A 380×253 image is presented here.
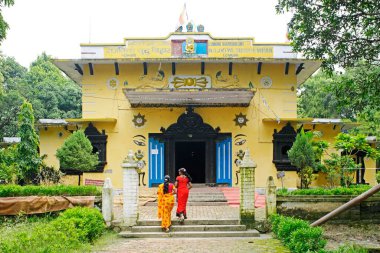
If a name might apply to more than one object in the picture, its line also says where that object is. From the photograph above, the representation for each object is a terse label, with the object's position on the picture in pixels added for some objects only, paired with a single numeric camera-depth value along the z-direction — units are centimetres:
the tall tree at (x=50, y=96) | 3431
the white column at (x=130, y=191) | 1259
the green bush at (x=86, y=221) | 1079
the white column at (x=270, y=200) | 1280
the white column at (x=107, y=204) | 1270
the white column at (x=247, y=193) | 1262
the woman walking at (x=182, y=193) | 1255
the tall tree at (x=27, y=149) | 1977
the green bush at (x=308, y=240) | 909
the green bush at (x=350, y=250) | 799
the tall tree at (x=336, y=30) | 1084
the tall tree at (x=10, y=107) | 3195
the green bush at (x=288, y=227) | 1021
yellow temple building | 1975
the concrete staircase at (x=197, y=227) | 1195
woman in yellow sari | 1206
